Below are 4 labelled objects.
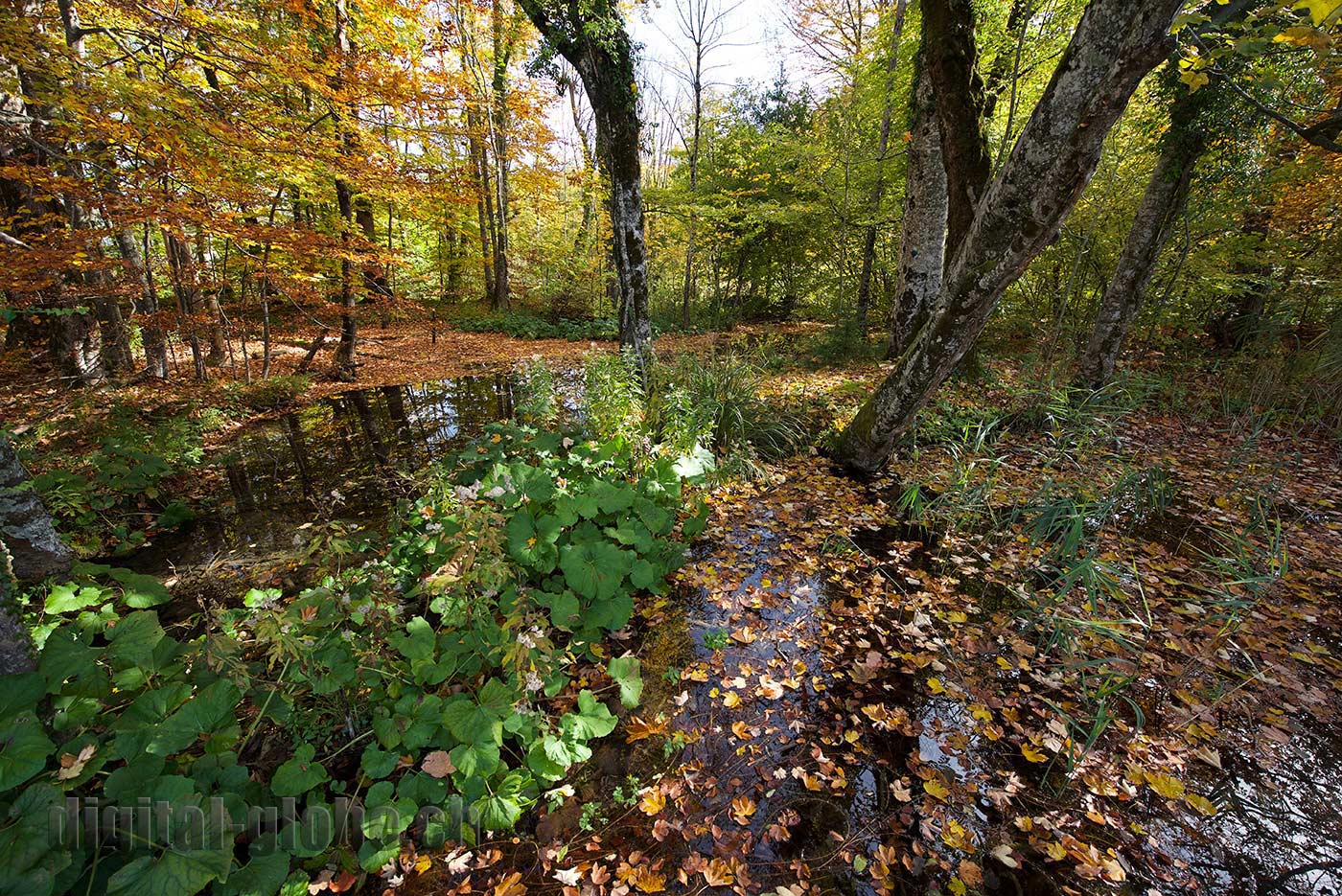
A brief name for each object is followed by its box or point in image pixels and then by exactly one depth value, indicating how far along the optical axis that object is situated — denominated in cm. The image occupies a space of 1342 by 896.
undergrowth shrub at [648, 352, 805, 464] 454
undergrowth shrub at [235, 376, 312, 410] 748
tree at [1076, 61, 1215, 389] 519
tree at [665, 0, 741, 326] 1142
